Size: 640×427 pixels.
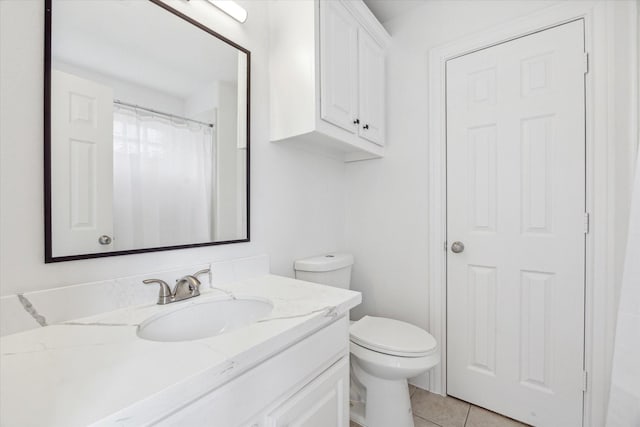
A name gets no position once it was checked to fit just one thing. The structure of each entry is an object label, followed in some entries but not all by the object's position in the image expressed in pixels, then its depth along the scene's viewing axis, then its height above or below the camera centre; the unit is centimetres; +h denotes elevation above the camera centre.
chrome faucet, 96 -28
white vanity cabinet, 58 -46
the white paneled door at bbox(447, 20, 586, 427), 133 -7
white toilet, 126 -68
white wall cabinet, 127 +69
